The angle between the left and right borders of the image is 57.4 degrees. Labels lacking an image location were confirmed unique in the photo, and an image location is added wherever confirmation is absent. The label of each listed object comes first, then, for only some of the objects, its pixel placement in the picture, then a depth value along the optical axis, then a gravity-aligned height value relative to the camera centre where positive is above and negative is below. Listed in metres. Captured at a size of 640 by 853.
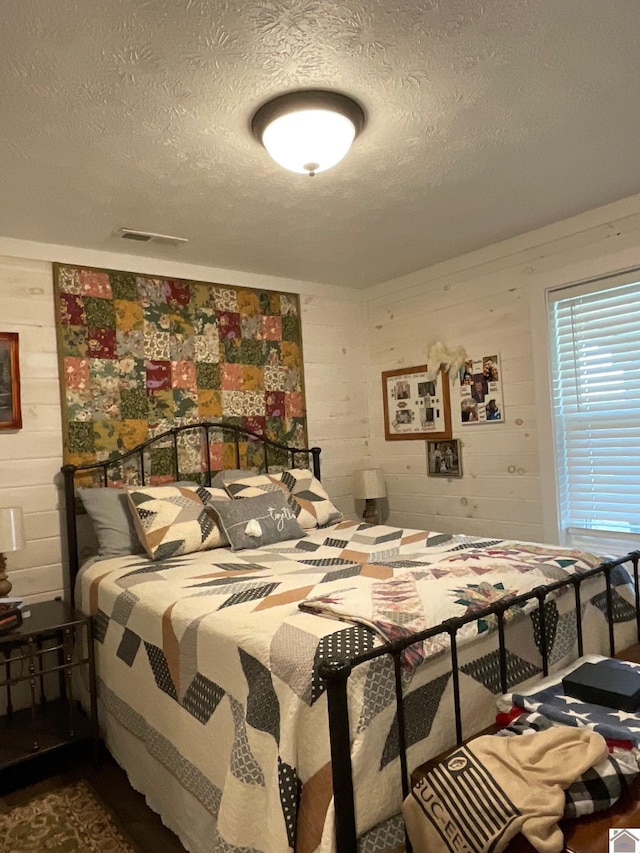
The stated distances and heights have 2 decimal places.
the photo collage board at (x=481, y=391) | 3.38 +0.21
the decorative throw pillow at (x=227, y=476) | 3.36 -0.21
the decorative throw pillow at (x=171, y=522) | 2.67 -0.38
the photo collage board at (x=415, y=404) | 3.70 +0.17
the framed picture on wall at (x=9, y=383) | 2.79 +0.33
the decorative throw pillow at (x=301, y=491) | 3.13 -0.30
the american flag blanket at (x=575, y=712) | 1.36 -0.73
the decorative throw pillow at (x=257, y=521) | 2.78 -0.41
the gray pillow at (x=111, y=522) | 2.77 -0.37
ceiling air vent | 2.85 +1.04
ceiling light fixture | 1.79 +0.99
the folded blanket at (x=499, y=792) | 1.12 -0.75
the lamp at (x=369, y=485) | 3.85 -0.35
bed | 1.35 -0.65
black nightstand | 2.26 -1.01
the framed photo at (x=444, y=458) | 3.62 -0.19
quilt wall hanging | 3.04 +0.46
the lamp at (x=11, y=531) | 2.43 -0.33
